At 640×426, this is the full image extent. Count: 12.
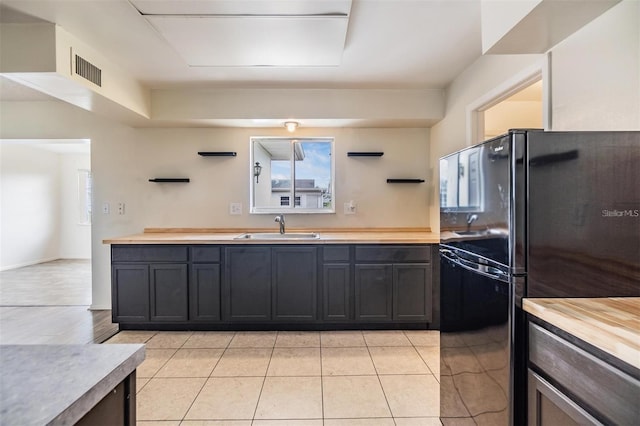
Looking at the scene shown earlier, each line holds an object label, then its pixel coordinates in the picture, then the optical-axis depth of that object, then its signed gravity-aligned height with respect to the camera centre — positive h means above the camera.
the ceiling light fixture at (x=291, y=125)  3.43 +0.90
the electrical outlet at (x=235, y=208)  3.68 +0.02
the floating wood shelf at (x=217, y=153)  3.60 +0.63
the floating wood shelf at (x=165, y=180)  3.56 +0.33
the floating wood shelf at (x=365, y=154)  3.61 +0.61
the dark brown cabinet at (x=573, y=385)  0.78 -0.48
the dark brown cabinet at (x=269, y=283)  3.02 -0.67
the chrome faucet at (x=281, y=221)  3.50 -0.12
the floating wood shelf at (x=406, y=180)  3.60 +0.32
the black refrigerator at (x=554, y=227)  1.10 -0.06
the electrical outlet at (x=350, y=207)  3.69 +0.02
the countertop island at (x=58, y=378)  0.54 -0.33
